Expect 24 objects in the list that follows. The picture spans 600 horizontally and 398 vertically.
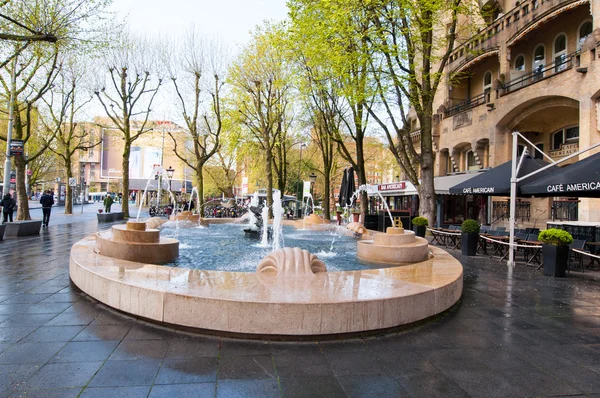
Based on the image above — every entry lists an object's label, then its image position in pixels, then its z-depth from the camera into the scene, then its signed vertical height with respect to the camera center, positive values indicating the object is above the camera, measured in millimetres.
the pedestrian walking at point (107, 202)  27303 -210
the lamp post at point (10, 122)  16281 +3579
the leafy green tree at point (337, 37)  13445 +6506
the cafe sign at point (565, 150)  17516 +2787
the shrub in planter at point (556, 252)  8039 -1034
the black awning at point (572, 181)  7325 +544
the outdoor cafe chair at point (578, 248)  8867 -1035
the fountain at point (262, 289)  3861 -1081
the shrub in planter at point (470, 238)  11000 -1016
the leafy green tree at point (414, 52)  13508 +5898
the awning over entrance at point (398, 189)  27436 +1156
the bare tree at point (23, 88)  16531 +5079
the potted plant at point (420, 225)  14102 -837
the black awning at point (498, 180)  10508 +751
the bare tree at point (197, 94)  22953 +6846
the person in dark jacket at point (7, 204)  16064 -277
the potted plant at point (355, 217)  20936 -833
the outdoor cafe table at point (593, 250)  8896 -1225
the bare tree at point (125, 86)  22938 +7386
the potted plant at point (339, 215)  20653 -717
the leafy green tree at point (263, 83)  23244 +7774
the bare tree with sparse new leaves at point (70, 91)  21772 +6880
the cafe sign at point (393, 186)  28734 +1413
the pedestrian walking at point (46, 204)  17672 -302
